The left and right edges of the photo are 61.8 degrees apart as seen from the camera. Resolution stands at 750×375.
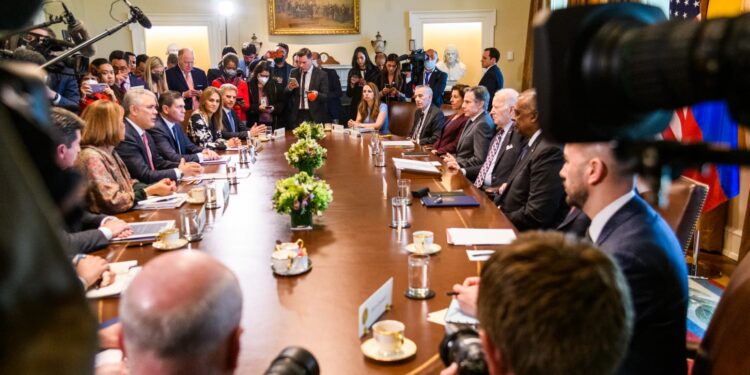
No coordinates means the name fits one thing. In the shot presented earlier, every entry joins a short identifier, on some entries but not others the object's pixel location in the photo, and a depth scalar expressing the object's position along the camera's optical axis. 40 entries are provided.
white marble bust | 9.72
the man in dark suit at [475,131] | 4.66
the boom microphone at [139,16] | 2.92
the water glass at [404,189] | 2.78
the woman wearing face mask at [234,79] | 7.64
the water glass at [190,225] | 2.35
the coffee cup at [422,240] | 2.16
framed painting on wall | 9.95
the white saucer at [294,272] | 1.95
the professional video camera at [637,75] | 0.48
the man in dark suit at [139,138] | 3.86
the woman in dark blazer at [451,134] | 5.28
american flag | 4.43
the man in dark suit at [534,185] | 3.10
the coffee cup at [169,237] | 2.28
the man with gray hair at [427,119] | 5.99
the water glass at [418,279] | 1.76
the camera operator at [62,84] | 3.57
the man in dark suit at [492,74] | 8.27
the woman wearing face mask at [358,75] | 8.16
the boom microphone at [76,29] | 2.85
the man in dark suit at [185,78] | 7.38
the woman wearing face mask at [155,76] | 6.87
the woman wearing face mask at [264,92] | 7.50
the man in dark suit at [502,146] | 3.91
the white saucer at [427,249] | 2.14
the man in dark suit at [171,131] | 4.52
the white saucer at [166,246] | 2.26
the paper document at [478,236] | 2.27
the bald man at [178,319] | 0.96
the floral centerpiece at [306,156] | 3.55
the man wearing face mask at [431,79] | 8.27
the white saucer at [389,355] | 1.40
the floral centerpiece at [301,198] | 2.39
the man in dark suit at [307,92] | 7.57
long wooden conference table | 1.48
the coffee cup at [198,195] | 3.06
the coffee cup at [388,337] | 1.42
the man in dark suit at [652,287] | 1.53
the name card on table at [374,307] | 1.51
